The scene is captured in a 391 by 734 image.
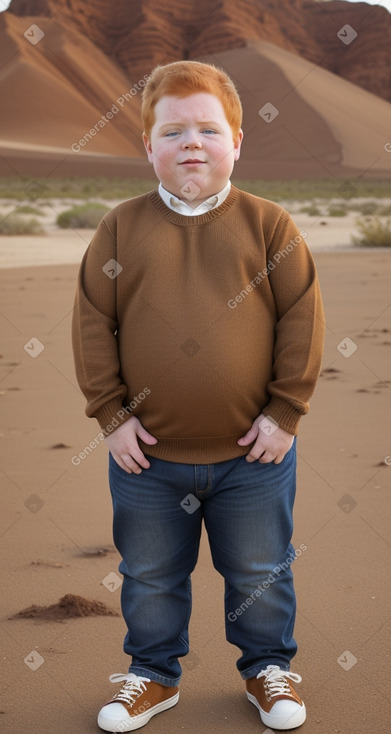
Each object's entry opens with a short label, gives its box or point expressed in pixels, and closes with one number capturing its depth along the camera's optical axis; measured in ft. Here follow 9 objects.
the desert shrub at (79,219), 59.14
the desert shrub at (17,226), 54.08
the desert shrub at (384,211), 76.11
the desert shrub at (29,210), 70.54
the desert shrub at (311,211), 80.12
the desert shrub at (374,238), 49.21
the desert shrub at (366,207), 79.20
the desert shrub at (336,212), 76.23
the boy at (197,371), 7.07
